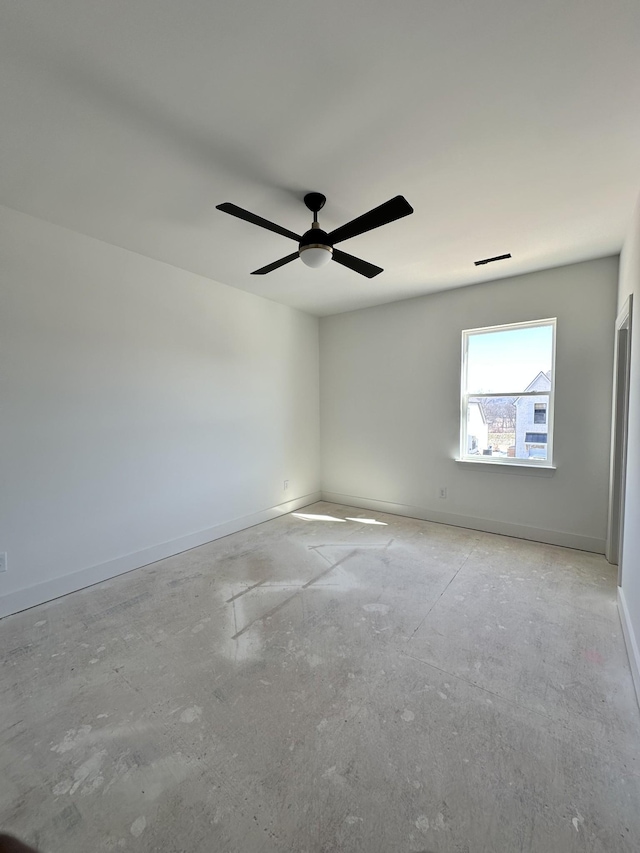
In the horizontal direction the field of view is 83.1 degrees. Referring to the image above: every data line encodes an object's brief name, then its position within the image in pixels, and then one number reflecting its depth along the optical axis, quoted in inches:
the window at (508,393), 141.0
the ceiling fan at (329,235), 68.8
